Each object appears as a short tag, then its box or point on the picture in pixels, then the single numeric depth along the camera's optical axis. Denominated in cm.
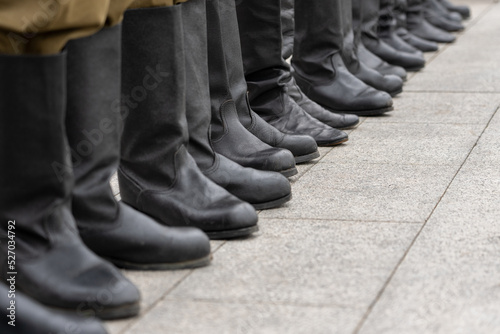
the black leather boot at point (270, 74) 651
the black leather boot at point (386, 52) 941
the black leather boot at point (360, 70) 818
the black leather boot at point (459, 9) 1306
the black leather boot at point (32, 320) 358
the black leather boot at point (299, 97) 703
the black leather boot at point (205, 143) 514
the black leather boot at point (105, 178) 425
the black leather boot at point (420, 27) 1126
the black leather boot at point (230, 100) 560
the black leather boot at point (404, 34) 1066
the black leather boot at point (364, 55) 891
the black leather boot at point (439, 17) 1202
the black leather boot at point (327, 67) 771
